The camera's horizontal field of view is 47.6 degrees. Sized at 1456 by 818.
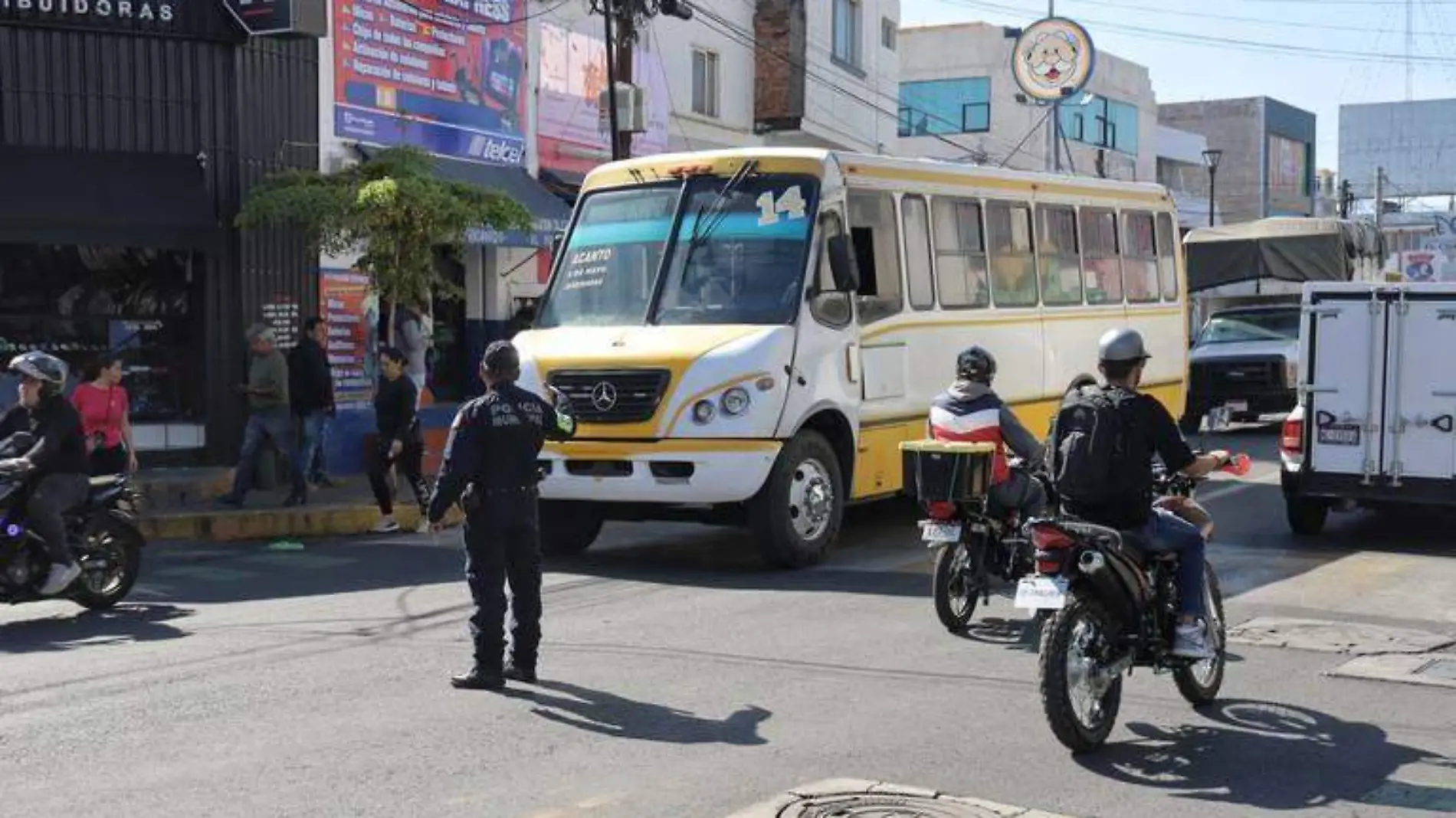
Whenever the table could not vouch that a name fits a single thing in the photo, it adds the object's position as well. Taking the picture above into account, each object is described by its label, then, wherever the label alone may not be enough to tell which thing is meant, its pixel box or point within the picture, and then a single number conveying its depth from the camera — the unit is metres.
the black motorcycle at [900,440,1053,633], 8.98
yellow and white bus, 11.63
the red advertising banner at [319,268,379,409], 19.17
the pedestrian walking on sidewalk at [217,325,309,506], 15.48
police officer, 8.05
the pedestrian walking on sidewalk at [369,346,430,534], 14.42
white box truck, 13.12
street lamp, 45.06
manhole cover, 5.83
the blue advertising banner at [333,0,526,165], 19.55
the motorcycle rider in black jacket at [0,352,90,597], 10.18
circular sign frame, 34.56
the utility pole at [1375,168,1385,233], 62.28
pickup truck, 22.53
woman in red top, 13.14
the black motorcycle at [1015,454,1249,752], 6.58
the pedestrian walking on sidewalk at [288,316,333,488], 16.06
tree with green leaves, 16.88
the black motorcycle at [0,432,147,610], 10.16
